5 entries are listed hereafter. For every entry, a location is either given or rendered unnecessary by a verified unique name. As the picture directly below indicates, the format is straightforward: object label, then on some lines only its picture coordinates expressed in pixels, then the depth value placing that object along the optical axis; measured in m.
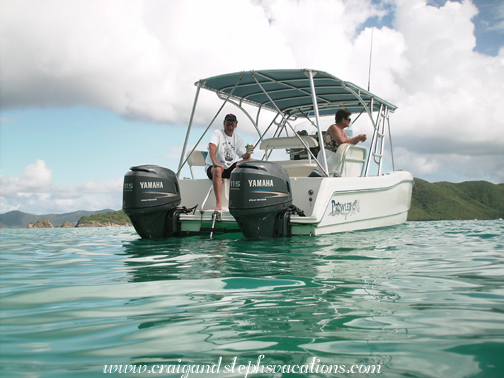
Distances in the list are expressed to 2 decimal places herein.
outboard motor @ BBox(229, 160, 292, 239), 4.26
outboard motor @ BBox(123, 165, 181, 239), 4.89
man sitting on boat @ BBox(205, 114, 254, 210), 5.45
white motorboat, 4.38
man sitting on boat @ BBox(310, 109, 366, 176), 5.97
